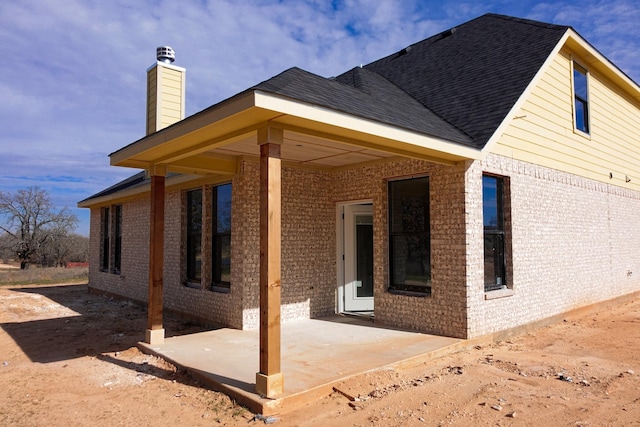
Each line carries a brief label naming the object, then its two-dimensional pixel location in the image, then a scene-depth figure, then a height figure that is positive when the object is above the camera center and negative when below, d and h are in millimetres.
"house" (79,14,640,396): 5465 +799
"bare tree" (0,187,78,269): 31688 +998
